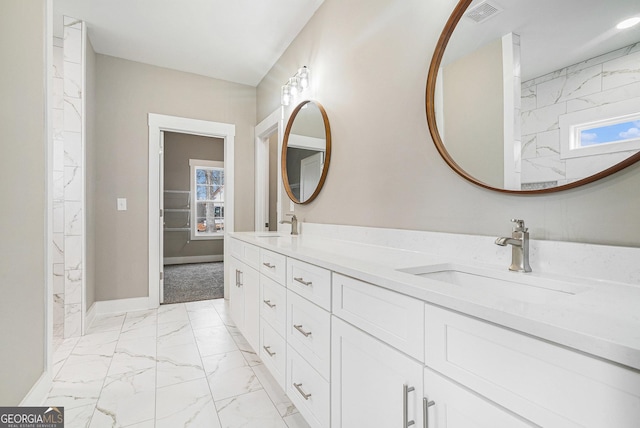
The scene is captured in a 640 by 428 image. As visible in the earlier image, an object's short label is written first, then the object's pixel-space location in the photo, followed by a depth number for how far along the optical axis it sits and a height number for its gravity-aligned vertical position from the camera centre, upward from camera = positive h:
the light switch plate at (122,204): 3.23 +0.10
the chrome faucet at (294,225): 2.62 -0.10
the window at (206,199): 6.25 +0.30
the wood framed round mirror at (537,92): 0.86 +0.41
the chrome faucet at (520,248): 1.00 -0.11
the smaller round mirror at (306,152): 2.32 +0.52
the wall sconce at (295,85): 2.56 +1.14
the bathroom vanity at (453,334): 0.49 -0.27
